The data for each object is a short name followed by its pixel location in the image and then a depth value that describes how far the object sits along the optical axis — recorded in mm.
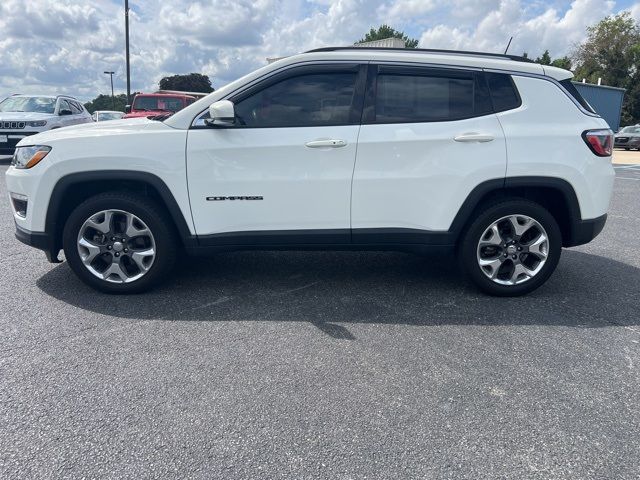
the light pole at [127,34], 22572
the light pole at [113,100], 68038
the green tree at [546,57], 63875
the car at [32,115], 11688
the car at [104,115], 22309
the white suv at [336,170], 3775
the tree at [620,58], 48062
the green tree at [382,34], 70688
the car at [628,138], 26906
